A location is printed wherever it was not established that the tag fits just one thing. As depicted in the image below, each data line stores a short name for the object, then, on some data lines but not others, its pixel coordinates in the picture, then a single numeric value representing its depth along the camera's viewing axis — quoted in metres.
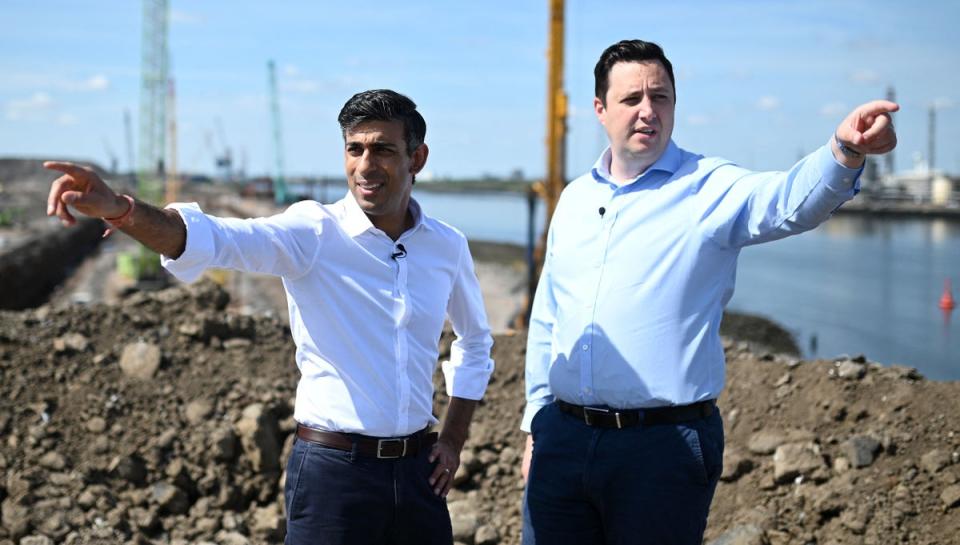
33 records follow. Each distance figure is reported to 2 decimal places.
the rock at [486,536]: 5.40
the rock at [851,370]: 5.89
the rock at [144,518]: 5.74
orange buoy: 29.25
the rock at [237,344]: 7.47
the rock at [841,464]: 5.19
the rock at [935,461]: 4.84
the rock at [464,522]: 5.40
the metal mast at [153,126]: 56.41
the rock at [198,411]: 6.54
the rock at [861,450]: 5.12
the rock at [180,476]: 6.13
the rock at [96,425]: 6.47
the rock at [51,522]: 5.46
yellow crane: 25.78
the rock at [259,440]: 6.22
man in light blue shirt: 2.75
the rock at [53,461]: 6.10
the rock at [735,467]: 5.42
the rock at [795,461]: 5.23
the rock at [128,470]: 6.12
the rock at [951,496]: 4.55
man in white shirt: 2.77
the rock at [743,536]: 4.68
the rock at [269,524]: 5.70
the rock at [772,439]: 5.52
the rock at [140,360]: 7.03
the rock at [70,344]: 7.31
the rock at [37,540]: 5.31
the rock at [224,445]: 6.22
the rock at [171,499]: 5.95
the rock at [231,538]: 5.54
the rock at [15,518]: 5.45
